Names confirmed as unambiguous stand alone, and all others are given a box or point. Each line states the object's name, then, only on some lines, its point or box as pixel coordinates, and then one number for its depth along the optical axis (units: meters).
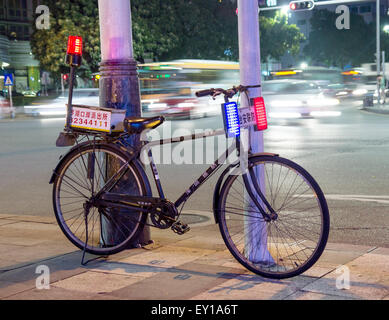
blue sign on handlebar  4.89
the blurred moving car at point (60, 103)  34.41
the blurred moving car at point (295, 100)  28.08
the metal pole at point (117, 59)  5.75
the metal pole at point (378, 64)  42.66
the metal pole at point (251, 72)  5.07
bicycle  4.88
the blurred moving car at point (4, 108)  39.40
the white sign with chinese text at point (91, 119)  5.37
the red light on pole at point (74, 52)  5.59
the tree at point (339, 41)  86.81
